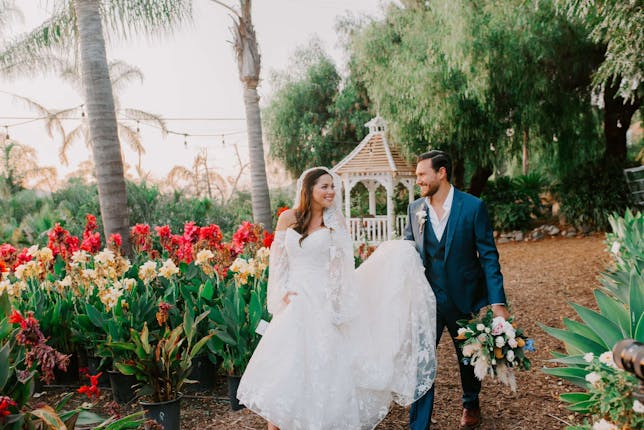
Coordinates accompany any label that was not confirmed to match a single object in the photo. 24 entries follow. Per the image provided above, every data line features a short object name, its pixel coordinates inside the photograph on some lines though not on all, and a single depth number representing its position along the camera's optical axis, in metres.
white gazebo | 15.05
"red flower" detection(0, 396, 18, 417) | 1.85
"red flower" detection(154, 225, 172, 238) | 5.27
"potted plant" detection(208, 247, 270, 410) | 3.78
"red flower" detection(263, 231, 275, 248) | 5.07
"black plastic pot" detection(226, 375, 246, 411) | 3.77
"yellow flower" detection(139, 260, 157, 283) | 4.22
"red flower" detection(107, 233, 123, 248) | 4.78
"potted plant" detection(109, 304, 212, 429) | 3.23
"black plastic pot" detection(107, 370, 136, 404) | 3.95
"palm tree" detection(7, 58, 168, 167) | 23.17
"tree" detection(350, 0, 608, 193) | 11.28
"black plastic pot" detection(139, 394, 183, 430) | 3.25
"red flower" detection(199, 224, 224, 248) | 4.80
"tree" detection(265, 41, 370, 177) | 19.38
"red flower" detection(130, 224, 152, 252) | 5.57
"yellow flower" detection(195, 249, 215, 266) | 4.32
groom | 3.19
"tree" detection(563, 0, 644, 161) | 6.38
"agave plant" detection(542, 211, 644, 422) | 2.49
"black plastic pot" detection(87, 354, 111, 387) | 4.26
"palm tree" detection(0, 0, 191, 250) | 6.07
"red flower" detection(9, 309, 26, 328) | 2.78
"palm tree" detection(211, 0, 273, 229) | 8.87
